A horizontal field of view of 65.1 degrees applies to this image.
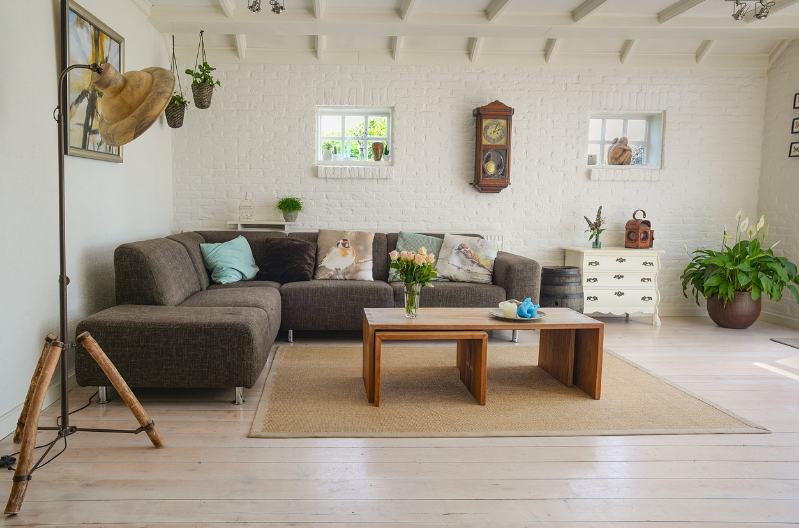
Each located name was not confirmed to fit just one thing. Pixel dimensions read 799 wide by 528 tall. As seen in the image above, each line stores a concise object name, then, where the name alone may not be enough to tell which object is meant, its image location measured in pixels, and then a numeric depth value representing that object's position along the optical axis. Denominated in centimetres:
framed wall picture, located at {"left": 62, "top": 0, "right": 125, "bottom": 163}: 361
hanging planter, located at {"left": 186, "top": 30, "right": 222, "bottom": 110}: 551
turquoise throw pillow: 509
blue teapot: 365
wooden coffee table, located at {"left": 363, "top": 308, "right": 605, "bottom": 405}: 346
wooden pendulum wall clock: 599
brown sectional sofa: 331
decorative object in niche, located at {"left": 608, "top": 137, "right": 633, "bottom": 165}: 640
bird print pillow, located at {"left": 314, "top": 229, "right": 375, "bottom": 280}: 535
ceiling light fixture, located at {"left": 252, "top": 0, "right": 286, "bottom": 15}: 408
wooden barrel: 561
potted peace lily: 564
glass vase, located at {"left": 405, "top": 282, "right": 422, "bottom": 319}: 365
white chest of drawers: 591
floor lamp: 255
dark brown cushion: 525
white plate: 364
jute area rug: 312
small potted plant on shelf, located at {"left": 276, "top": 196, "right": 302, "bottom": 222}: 590
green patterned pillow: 566
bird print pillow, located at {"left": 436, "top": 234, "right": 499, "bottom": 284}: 537
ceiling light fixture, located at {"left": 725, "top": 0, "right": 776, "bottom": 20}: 416
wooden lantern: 607
